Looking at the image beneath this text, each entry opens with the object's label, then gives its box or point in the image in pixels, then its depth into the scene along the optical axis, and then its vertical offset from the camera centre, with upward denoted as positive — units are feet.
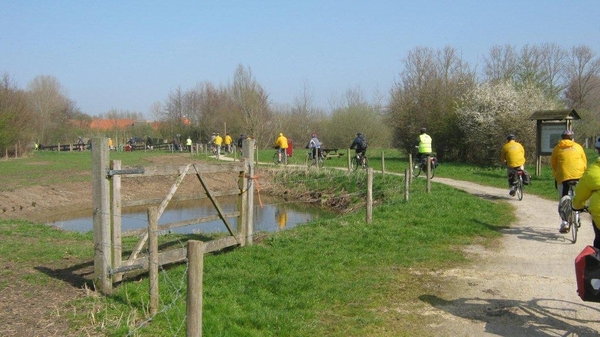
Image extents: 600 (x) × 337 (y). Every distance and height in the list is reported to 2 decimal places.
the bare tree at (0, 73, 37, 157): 133.83 +6.10
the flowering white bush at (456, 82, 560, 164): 93.04 +4.44
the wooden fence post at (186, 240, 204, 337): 13.73 -3.51
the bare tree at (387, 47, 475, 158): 111.45 +8.23
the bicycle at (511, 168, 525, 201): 53.47 -3.39
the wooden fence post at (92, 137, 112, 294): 23.80 -2.80
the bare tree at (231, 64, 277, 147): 177.47 +11.57
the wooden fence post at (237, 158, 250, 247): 32.94 -3.43
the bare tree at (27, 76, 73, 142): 239.09 +16.56
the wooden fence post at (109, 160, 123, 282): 24.26 -2.94
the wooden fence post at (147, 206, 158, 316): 21.39 -4.26
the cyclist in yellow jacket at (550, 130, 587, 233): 35.99 -1.16
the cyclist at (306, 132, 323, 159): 104.73 -0.43
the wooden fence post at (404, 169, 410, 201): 50.93 -3.83
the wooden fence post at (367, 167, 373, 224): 41.42 -3.87
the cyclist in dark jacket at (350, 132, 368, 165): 89.20 -0.29
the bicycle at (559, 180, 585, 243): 35.06 -4.26
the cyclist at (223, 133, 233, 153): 156.87 +0.47
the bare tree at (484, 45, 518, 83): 148.46 +20.23
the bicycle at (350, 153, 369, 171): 90.02 -2.70
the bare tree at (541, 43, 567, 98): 129.45 +16.07
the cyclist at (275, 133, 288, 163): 110.42 +0.13
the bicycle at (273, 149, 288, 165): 110.52 -2.94
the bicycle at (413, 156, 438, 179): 72.18 -2.79
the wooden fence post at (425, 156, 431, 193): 56.20 -3.80
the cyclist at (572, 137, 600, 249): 19.89 -1.68
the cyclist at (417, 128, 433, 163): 70.33 -0.18
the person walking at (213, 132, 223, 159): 141.51 +0.19
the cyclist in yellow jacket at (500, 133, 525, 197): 52.31 -1.05
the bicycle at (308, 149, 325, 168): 101.69 -2.88
